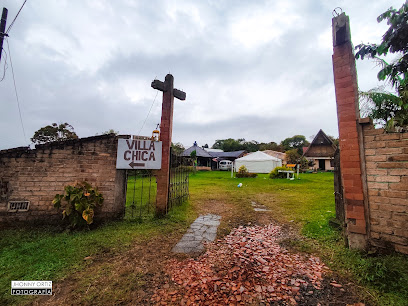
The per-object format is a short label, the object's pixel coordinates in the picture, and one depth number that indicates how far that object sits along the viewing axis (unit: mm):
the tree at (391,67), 3506
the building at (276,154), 43094
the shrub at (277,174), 16078
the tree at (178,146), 36625
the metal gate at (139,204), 5018
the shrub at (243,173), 17812
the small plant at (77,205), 3891
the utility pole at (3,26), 5338
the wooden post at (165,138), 5004
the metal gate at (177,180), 5531
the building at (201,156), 32147
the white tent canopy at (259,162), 23844
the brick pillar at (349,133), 2938
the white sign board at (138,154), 4633
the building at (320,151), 27694
